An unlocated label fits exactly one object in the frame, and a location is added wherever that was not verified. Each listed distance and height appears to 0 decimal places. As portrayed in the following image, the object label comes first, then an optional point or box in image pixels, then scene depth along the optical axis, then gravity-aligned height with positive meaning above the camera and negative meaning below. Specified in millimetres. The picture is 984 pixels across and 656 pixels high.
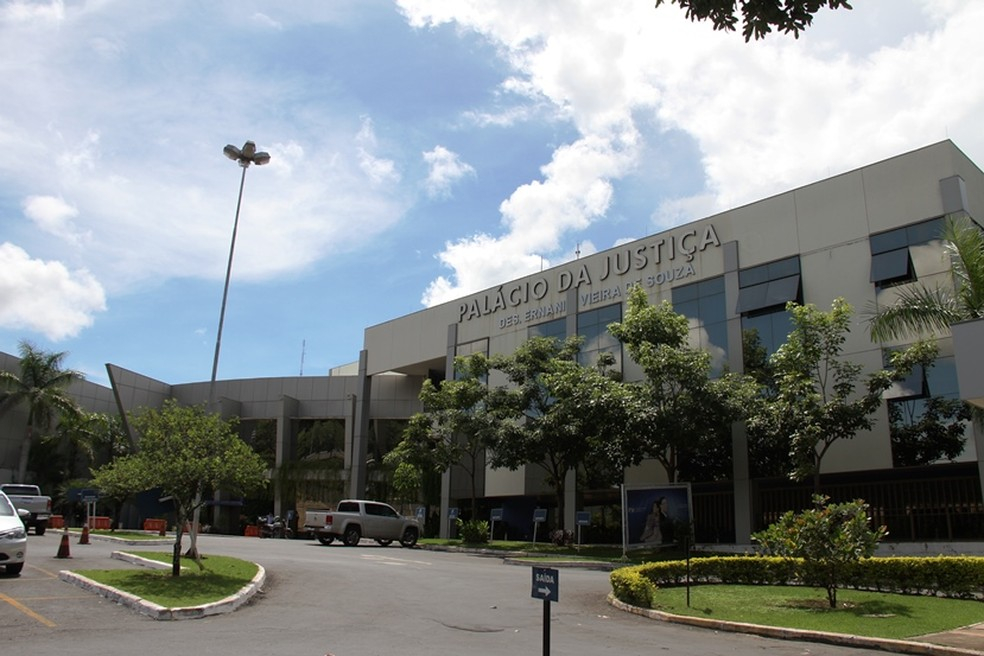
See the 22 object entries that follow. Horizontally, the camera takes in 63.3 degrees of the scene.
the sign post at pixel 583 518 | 30309 +18
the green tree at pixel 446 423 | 34812 +4016
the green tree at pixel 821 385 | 23484 +4118
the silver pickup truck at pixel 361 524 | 30500 -422
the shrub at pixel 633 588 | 14188 -1210
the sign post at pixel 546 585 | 7035 -591
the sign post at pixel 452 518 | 39238 -133
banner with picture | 17500 +68
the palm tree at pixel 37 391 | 46438 +6566
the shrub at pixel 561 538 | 32438 -802
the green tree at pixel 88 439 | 47938 +4066
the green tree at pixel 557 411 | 27641 +3882
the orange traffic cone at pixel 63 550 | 18141 -969
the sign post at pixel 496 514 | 34531 +96
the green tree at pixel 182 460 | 14836 +897
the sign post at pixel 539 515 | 33344 +98
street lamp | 22562 +9790
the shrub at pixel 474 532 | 35625 -703
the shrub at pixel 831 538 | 14070 -243
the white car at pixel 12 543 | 14125 -656
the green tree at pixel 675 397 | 26031 +4014
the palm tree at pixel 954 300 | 18781 +5407
